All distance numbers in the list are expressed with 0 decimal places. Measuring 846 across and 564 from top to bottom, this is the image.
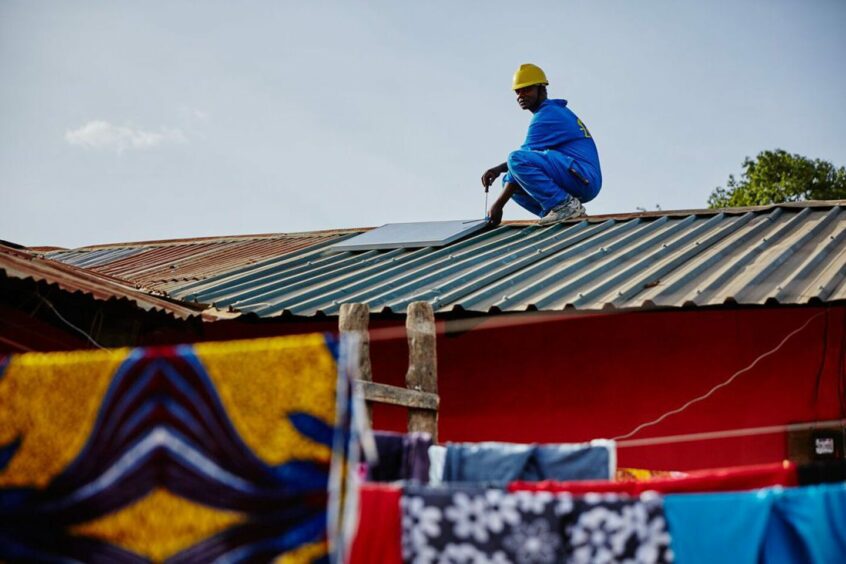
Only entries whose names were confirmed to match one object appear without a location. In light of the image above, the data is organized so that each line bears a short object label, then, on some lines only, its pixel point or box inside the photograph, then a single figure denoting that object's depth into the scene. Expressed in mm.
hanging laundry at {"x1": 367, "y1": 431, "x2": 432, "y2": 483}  4102
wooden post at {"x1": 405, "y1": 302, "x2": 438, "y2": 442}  5207
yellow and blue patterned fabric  3084
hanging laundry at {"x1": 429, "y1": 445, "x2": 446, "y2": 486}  4082
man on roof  8289
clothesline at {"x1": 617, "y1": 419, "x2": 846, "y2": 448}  5648
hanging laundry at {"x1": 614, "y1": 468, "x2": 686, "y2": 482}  4531
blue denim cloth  4004
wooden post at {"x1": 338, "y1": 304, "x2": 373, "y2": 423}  5246
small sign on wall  5570
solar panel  8281
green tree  24203
